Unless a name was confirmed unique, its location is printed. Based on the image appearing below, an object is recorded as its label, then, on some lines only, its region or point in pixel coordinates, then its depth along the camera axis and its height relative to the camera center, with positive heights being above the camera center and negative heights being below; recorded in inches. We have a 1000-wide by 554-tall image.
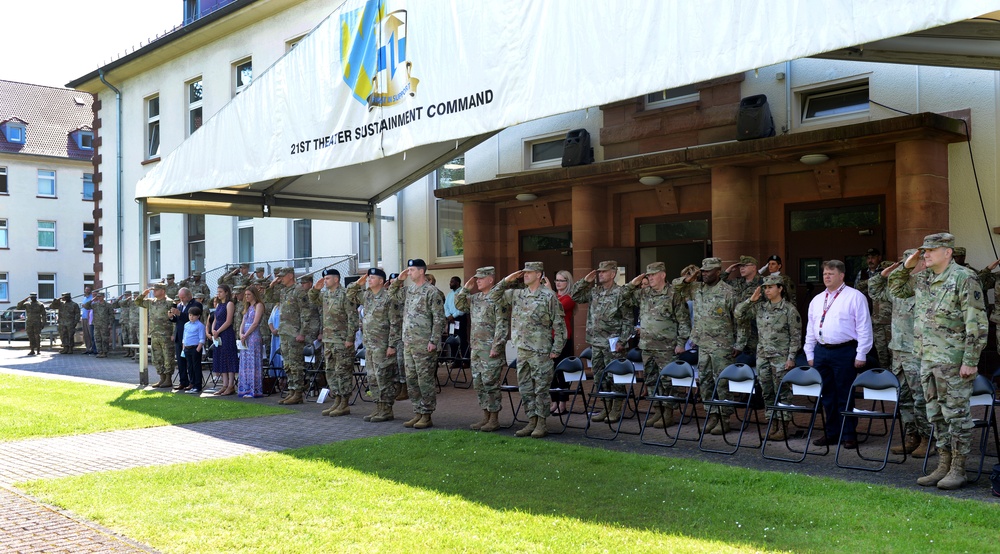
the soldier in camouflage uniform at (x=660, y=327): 406.0 -17.3
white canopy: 262.4 +84.6
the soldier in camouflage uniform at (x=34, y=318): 1028.5 -22.8
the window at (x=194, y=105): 1005.4 +220.4
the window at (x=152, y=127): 1077.8 +211.3
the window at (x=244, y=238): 952.9 +62.8
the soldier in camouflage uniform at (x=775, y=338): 356.2 -20.4
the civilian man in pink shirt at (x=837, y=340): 327.9 -20.1
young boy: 593.6 -32.1
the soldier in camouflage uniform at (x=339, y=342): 476.7 -26.4
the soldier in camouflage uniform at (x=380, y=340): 441.1 -23.6
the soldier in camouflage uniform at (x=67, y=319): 1038.4 -24.7
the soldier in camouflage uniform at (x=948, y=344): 266.5 -18.2
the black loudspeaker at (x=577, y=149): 587.7 +95.5
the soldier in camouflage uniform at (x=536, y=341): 383.9 -21.8
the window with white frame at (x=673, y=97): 554.6 +124.9
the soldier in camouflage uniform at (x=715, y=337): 382.9 -21.0
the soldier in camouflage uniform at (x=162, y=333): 636.7 -26.8
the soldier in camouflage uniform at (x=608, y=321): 426.0 -14.9
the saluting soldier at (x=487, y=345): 398.0 -24.2
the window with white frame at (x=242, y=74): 931.3 +238.2
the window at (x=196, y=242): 1025.5 +64.4
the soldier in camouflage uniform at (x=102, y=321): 971.9 -26.1
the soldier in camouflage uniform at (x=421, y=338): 419.2 -21.8
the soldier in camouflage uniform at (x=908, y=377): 311.0 -32.9
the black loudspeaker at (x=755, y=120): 491.2 +94.9
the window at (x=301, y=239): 869.8 +56.2
